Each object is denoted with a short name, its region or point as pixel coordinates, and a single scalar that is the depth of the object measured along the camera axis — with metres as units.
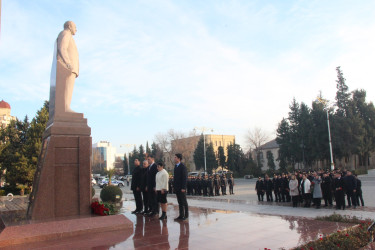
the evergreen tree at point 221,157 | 59.09
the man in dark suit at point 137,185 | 9.00
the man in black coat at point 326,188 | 11.93
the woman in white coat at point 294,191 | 11.98
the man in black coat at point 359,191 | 11.47
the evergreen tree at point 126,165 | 85.66
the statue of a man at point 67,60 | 7.67
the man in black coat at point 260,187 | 15.13
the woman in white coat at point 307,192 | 11.78
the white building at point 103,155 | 99.02
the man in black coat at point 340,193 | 10.86
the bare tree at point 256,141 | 61.72
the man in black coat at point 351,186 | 11.08
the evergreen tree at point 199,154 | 60.97
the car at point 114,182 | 35.16
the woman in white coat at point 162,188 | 7.41
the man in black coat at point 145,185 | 8.69
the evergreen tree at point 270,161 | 49.62
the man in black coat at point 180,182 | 7.33
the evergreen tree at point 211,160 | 60.36
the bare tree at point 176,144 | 62.88
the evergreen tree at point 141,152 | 76.18
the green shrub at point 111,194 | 12.29
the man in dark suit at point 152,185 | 8.16
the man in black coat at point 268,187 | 14.70
